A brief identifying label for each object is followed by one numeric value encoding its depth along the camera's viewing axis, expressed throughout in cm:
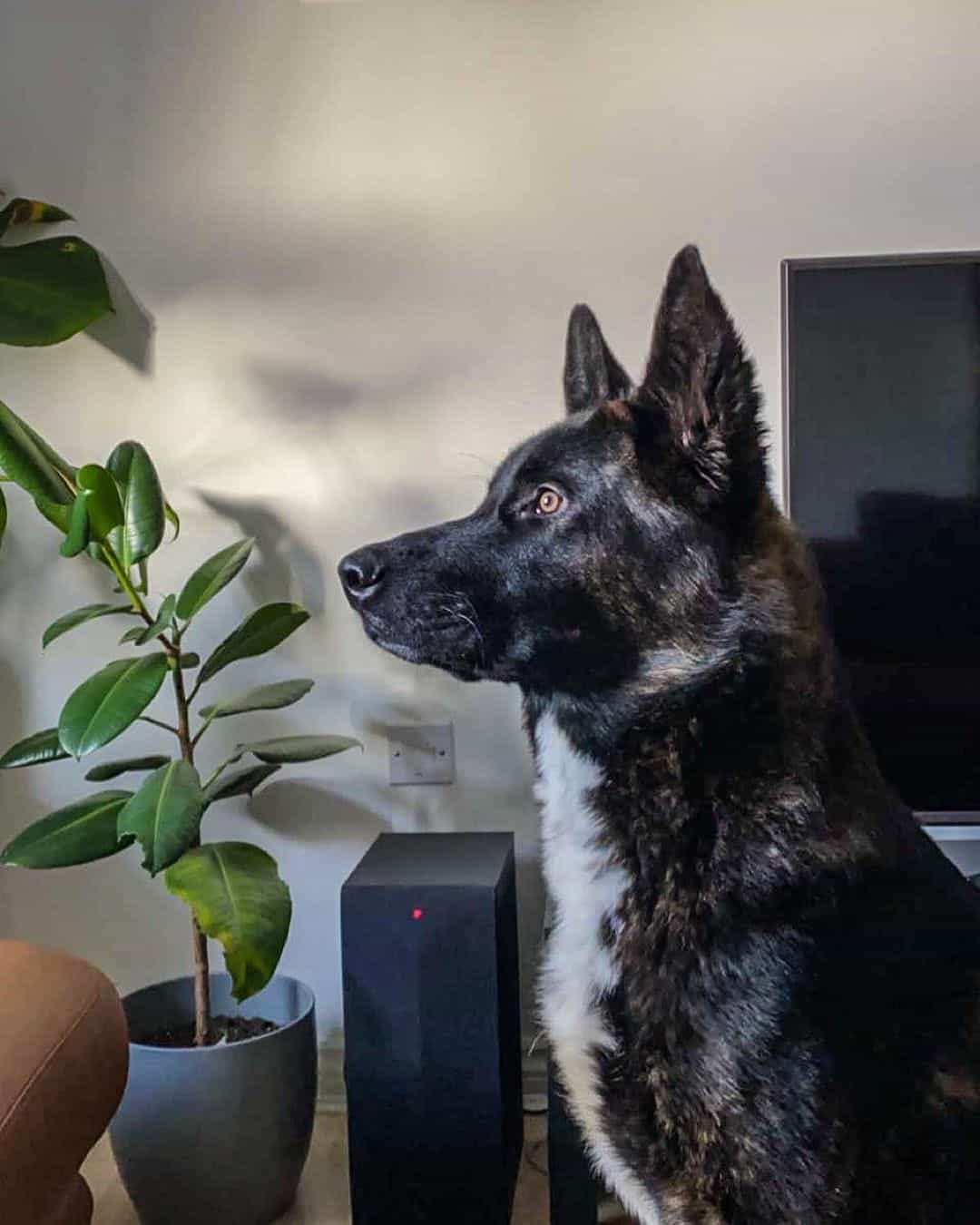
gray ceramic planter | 156
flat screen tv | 161
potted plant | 141
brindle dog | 90
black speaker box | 145
